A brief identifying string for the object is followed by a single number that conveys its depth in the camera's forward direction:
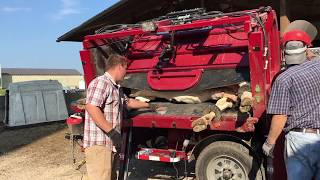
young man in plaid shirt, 3.01
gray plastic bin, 9.35
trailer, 3.55
